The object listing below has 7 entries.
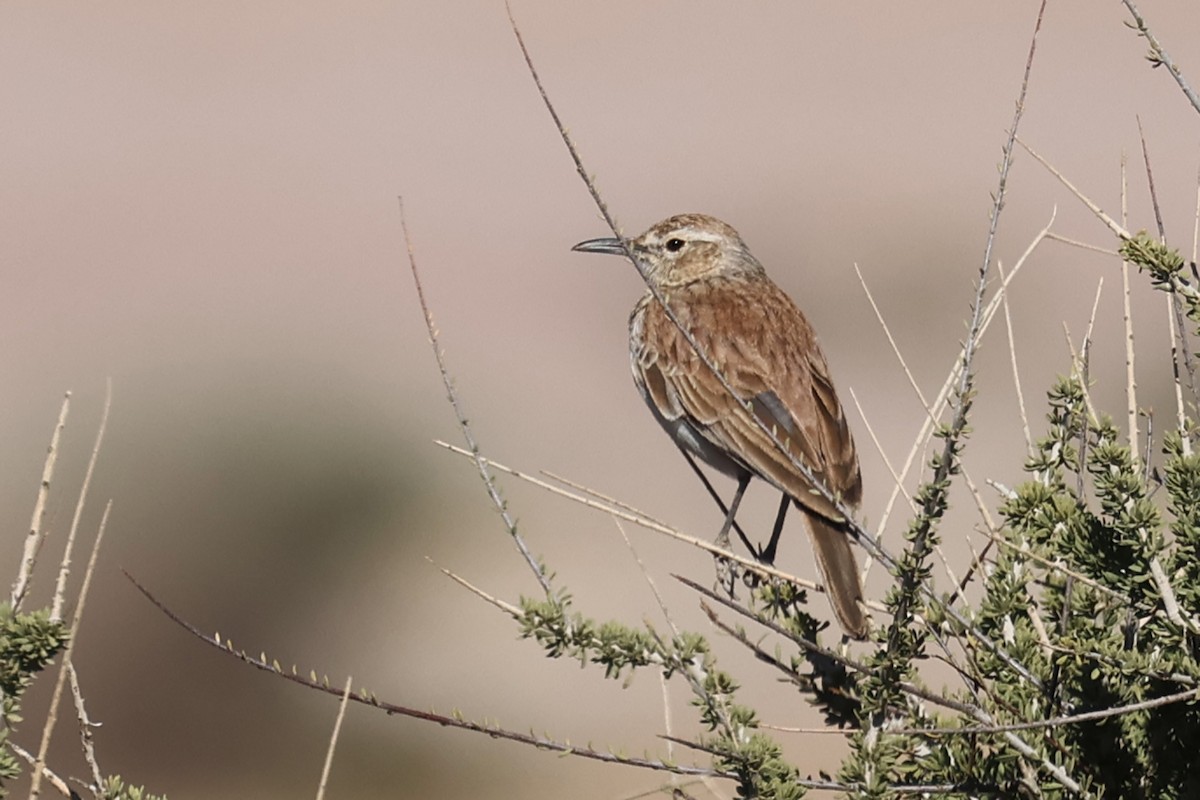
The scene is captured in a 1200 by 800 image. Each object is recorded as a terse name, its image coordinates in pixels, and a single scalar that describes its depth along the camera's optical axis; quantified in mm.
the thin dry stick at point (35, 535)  6109
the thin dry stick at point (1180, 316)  7793
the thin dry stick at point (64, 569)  6211
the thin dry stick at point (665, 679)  7266
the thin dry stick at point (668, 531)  6746
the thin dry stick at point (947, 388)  7463
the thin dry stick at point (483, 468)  7145
